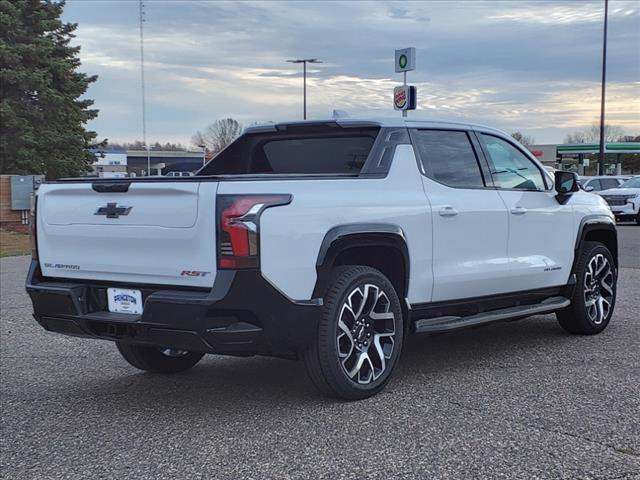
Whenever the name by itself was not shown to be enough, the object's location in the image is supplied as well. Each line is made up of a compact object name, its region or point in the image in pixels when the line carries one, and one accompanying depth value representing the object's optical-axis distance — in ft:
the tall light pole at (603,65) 106.73
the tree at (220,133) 283.38
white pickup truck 13.56
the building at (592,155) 220.94
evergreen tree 94.63
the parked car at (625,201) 77.82
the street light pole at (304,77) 149.54
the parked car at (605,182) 86.99
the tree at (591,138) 350.64
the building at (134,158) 247.17
